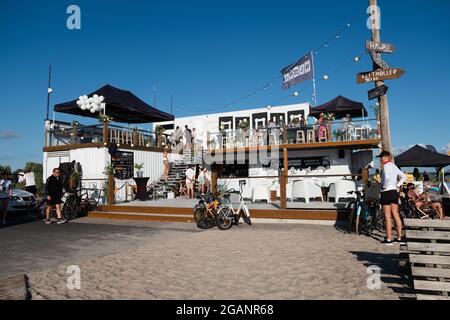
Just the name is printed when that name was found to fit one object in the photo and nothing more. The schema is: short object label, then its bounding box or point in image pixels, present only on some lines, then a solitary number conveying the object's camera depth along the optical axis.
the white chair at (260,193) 12.66
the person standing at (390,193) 6.47
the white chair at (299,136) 15.85
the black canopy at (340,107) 17.12
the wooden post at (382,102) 7.25
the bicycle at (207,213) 9.46
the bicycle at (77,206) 11.75
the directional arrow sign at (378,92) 7.19
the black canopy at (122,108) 15.76
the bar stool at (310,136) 15.67
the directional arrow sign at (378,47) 7.22
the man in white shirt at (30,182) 16.14
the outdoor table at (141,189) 15.08
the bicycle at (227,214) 9.27
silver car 12.95
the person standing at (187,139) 19.02
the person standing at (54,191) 10.62
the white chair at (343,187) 11.20
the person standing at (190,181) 15.80
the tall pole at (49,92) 17.05
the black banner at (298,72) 18.00
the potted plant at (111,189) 13.38
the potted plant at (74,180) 14.08
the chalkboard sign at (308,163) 16.94
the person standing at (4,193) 10.54
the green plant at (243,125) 16.94
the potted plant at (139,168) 16.00
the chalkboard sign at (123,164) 15.43
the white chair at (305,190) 11.83
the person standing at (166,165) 18.11
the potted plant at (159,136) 18.59
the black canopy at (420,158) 15.66
